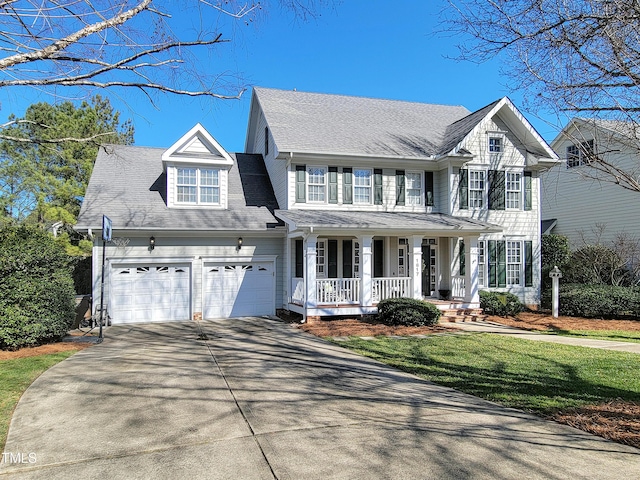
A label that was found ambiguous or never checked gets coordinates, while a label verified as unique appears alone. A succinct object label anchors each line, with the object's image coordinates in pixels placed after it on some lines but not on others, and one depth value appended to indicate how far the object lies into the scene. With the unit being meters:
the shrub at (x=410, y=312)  13.09
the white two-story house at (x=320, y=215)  14.35
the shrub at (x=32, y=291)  9.22
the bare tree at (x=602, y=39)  5.47
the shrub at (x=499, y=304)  15.62
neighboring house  19.36
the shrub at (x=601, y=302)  15.47
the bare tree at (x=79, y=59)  5.57
